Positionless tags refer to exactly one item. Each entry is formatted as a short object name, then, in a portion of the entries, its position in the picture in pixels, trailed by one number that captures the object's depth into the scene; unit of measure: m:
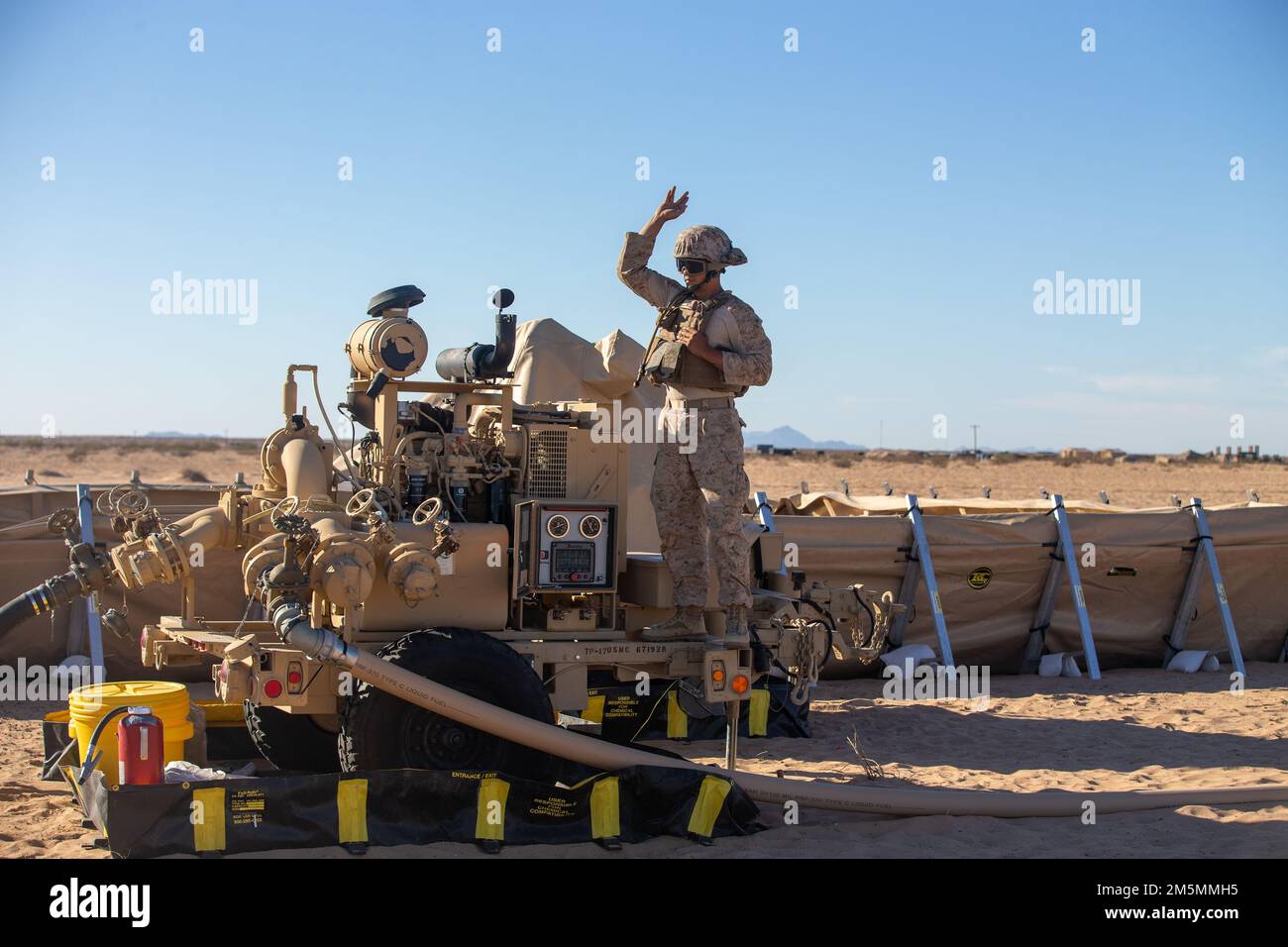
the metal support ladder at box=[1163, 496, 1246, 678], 12.59
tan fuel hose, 6.36
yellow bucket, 6.66
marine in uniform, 7.74
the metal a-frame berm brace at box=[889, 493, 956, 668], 11.71
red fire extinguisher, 6.15
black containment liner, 5.93
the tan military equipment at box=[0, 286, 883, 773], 6.66
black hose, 6.97
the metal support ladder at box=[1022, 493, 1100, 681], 12.27
